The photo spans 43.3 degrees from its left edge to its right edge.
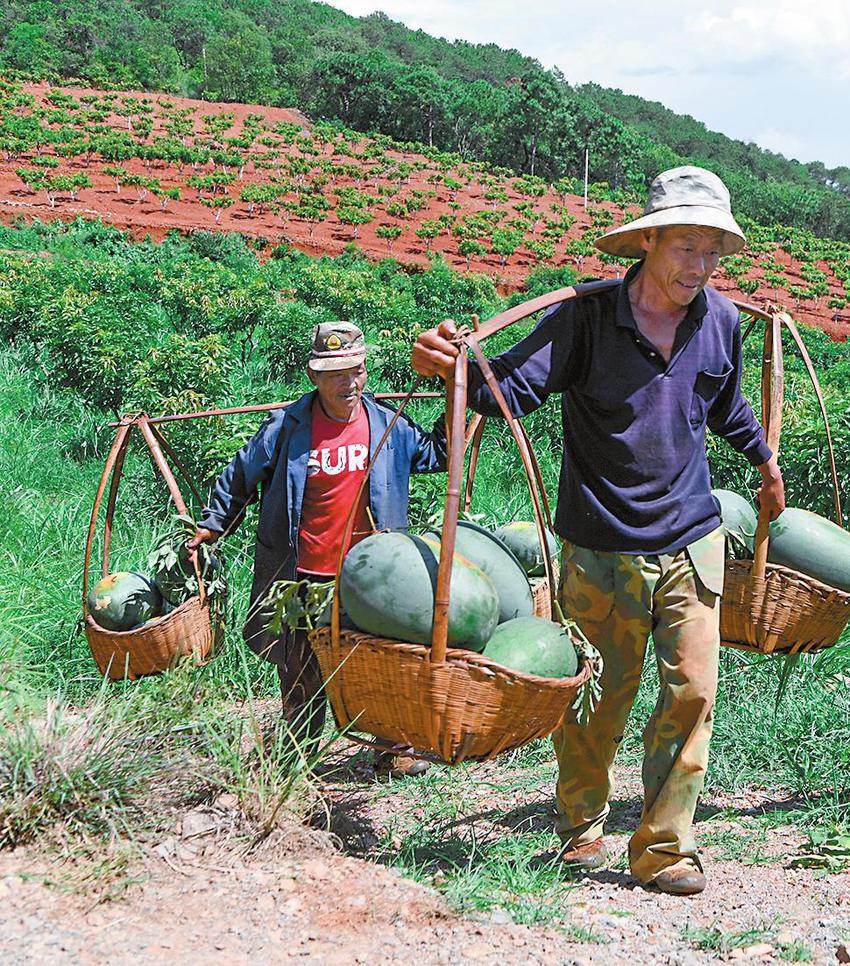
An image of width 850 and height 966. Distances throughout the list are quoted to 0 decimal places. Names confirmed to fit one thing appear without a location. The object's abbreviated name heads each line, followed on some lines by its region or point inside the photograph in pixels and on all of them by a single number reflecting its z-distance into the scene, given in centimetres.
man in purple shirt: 306
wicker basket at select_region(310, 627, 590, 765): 258
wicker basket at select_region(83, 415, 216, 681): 373
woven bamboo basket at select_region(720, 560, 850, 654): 342
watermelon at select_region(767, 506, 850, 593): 344
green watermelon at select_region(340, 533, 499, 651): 263
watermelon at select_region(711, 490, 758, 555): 358
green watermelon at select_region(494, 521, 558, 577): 401
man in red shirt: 376
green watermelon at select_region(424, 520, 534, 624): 302
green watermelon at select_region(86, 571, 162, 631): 382
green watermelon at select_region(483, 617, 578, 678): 271
